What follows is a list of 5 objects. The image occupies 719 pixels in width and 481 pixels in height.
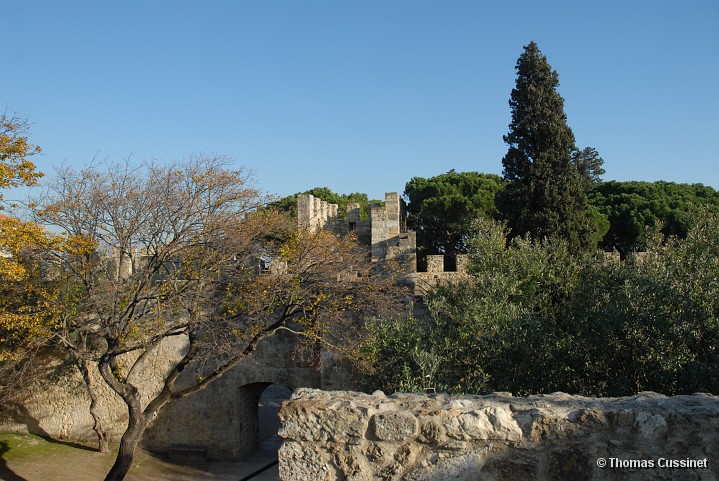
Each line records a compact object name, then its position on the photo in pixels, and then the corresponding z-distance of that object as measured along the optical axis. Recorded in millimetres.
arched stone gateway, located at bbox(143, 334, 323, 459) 13062
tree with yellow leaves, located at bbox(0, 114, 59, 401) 9633
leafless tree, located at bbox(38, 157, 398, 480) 11164
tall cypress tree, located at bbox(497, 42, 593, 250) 17047
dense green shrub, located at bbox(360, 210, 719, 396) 7398
